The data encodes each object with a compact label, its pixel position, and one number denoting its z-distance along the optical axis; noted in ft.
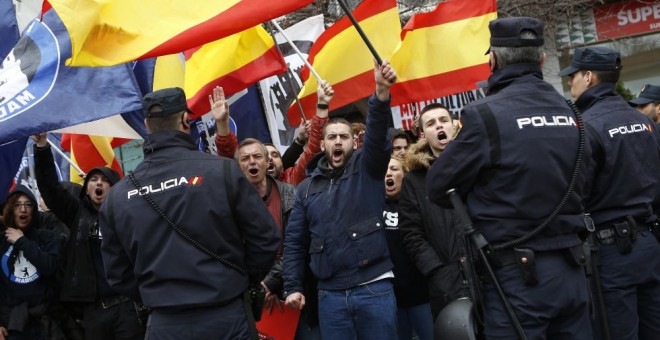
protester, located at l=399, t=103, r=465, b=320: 18.88
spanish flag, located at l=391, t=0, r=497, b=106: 26.63
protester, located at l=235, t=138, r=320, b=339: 20.47
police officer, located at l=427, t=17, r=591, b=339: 13.15
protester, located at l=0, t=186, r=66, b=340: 23.32
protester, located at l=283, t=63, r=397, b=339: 18.29
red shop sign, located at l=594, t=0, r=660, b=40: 49.42
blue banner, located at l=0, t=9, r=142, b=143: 20.02
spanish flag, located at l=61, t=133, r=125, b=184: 29.66
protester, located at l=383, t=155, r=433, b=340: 20.43
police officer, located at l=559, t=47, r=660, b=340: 16.90
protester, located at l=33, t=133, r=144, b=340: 21.88
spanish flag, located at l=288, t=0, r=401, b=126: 25.99
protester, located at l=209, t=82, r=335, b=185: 22.22
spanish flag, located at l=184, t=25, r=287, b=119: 24.82
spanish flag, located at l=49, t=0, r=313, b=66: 18.83
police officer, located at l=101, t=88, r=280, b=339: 14.82
